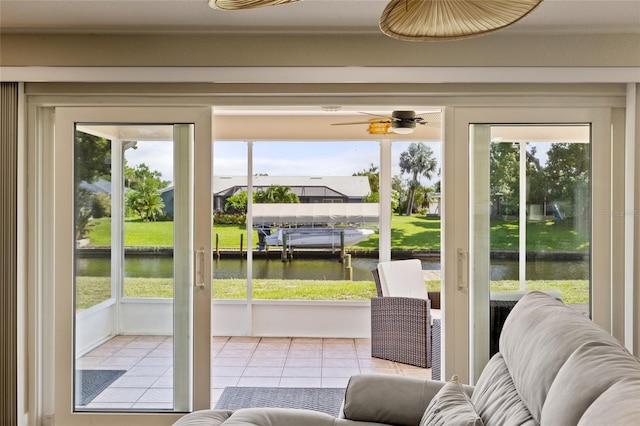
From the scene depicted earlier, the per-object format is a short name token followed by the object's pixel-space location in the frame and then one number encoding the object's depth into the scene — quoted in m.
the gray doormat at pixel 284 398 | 3.98
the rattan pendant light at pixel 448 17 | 1.53
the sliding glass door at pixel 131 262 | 3.37
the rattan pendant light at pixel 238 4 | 1.50
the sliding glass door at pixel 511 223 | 3.35
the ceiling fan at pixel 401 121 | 4.86
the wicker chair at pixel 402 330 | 4.86
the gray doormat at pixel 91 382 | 3.43
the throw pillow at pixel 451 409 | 1.67
